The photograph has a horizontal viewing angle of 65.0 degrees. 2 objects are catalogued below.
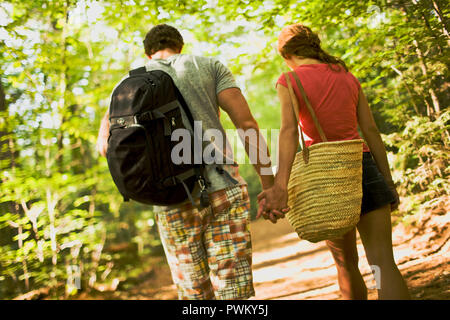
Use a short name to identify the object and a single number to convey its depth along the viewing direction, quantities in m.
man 1.80
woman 1.76
